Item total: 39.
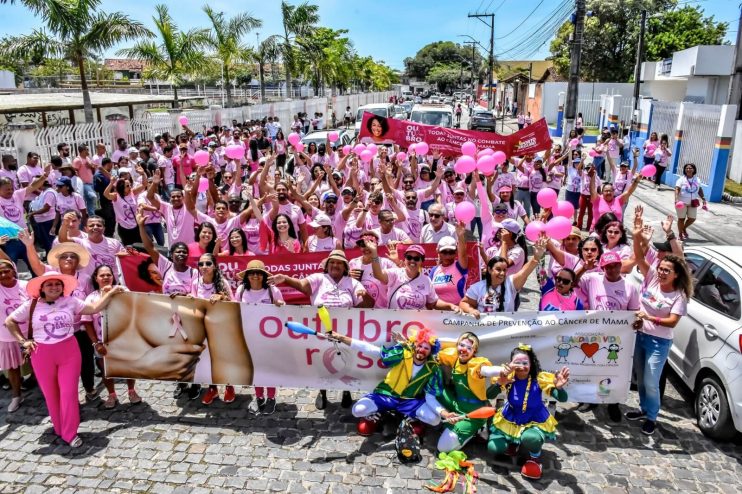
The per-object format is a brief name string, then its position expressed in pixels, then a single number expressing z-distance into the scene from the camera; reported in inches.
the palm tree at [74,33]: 657.0
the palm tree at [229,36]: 1139.9
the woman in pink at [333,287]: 218.3
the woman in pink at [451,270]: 232.1
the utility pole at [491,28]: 2125.6
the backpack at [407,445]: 190.9
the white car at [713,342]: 192.5
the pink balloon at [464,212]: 251.9
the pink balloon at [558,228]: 221.8
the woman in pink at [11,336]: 212.7
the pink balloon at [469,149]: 404.8
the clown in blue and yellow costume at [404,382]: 201.8
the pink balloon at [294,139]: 438.6
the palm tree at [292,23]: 1343.0
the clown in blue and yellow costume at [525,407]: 185.8
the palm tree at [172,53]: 997.2
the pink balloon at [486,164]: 318.0
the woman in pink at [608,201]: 353.1
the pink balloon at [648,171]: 367.6
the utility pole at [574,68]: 645.3
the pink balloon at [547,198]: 285.7
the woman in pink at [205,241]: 261.0
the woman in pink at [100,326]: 218.7
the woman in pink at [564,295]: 213.3
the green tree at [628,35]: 1734.7
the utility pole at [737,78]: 630.5
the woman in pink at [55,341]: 195.2
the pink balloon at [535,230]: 223.1
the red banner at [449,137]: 442.3
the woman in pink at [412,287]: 218.2
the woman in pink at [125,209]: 350.9
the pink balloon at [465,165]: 319.0
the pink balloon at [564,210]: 265.3
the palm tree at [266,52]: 1295.5
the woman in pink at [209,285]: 218.7
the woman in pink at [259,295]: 216.5
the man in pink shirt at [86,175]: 468.4
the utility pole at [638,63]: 934.3
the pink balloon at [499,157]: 375.4
